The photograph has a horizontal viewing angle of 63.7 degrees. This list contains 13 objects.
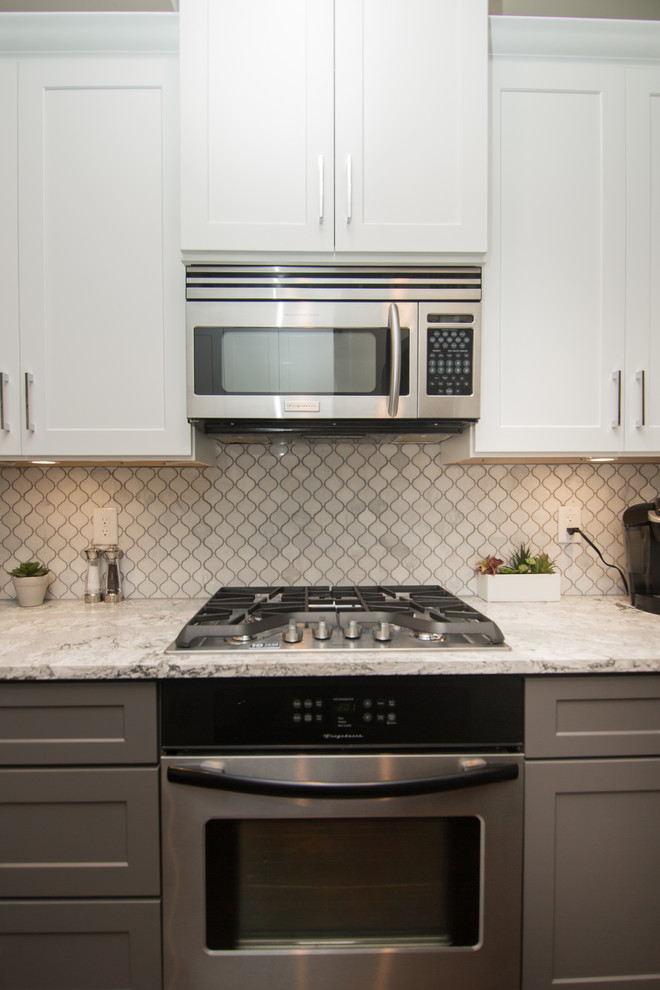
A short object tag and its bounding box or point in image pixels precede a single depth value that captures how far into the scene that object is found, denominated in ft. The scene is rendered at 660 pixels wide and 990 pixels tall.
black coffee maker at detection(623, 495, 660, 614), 5.14
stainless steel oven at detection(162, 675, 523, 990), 3.69
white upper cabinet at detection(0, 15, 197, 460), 4.65
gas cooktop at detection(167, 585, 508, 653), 3.99
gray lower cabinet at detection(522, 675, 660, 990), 3.80
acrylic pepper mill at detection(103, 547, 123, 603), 5.59
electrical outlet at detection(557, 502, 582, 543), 5.96
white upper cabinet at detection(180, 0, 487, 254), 4.43
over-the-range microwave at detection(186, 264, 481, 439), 4.58
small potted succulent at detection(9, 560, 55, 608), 5.49
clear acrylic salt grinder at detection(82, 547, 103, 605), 5.60
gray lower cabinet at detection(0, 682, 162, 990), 3.70
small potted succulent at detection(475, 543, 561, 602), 5.48
